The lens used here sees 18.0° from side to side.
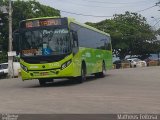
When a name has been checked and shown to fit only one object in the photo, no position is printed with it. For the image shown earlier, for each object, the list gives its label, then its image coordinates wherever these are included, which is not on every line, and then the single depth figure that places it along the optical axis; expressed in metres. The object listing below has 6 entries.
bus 23.84
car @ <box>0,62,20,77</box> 47.89
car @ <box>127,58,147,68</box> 73.00
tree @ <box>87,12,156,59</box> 89.94
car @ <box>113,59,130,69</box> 71.94
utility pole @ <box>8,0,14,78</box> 45.16
